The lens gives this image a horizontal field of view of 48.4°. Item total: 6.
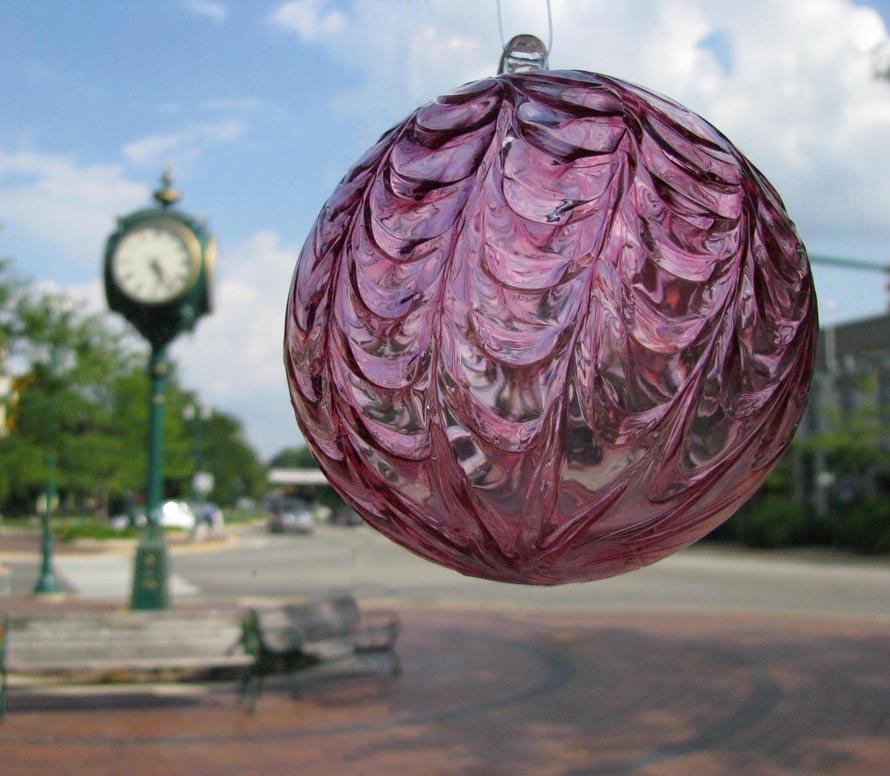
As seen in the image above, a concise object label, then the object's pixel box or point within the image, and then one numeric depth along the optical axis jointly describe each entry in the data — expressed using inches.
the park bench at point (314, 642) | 343.9
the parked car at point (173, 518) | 1682.7
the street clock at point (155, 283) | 394.3
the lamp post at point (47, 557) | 620.5
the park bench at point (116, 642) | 320.2
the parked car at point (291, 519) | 1692.9
